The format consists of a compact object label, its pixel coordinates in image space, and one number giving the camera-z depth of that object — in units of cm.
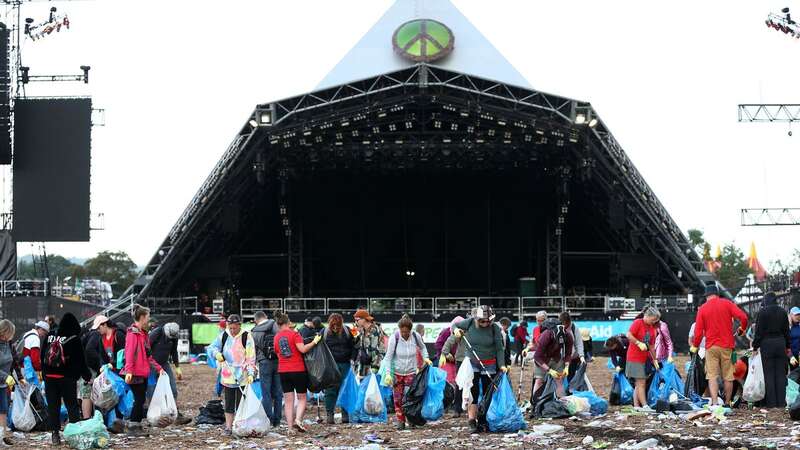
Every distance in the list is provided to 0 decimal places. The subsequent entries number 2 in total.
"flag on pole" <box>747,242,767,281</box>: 8625
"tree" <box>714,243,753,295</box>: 8612
